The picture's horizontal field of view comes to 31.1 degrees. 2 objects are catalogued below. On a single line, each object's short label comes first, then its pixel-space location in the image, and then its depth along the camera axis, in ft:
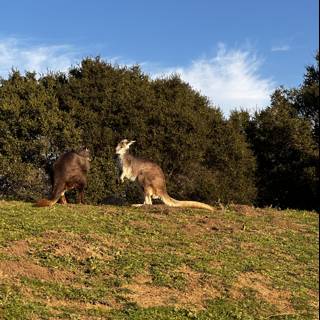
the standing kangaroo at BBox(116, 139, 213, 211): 52.80
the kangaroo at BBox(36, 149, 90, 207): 49.11
